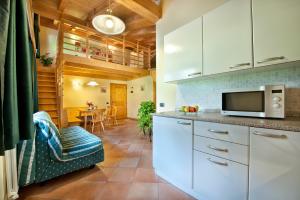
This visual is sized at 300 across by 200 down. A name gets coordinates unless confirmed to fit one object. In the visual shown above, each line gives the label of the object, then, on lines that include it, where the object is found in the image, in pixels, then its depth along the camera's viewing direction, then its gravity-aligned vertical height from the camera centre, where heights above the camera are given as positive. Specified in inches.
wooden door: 301.4 +1.5
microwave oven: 47.0 -1.2
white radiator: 58.4 -32.5
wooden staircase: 161.9 +8.1
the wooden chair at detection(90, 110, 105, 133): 195.9 -25.5
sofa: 64.7 -30.1
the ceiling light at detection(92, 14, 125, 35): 89.2 +49.4
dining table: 193.4 -20.3
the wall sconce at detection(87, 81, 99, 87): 253.0 +28.6
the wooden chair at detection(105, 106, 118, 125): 222.7 -25.3
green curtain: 25.6 +4.9
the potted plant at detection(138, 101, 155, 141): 148.0 -18.3
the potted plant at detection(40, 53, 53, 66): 195.8 +54.6
